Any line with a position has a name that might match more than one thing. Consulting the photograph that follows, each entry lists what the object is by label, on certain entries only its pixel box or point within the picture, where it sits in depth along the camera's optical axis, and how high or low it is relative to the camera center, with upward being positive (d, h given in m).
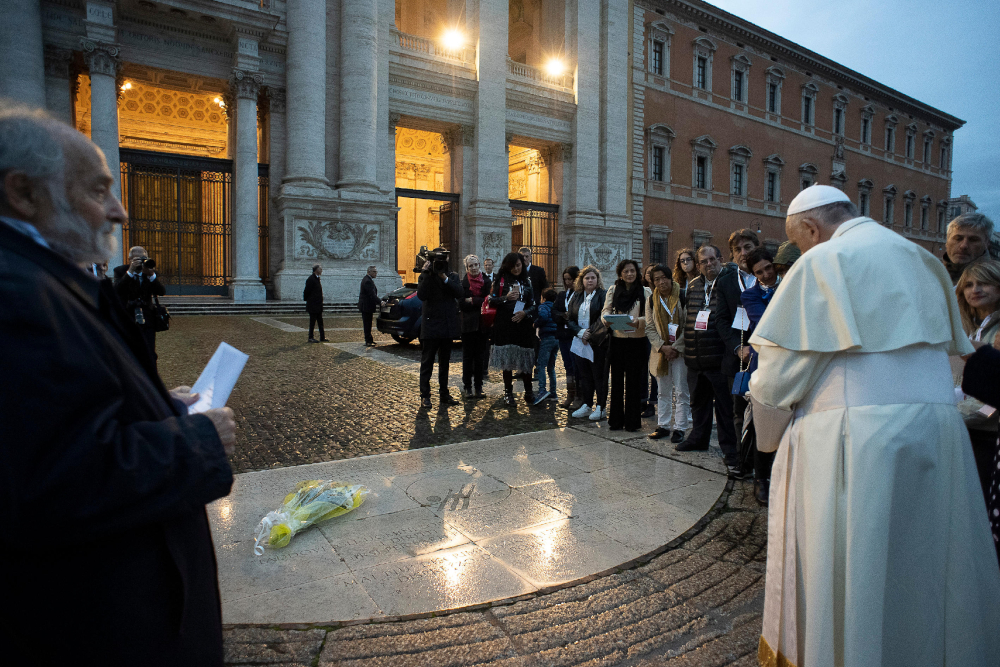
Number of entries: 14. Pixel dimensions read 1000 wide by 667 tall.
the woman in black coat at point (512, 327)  7.27 -0.42
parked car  11.59 -0.59
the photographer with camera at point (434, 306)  6.98 -0.18
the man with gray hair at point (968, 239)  3.59 +0.36
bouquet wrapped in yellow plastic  3.33 -1.30
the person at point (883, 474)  1.83 -0.54
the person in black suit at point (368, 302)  12.06 -0.26
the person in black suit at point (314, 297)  12.25 -0.18
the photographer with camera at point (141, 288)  7.16 -0.03
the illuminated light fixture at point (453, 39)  23.62 +9.75
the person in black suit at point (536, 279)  7.67 +0.16
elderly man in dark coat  1.03 -0.30
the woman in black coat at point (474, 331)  7.54 -0.50
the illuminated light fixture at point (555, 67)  25.66 +9.47
